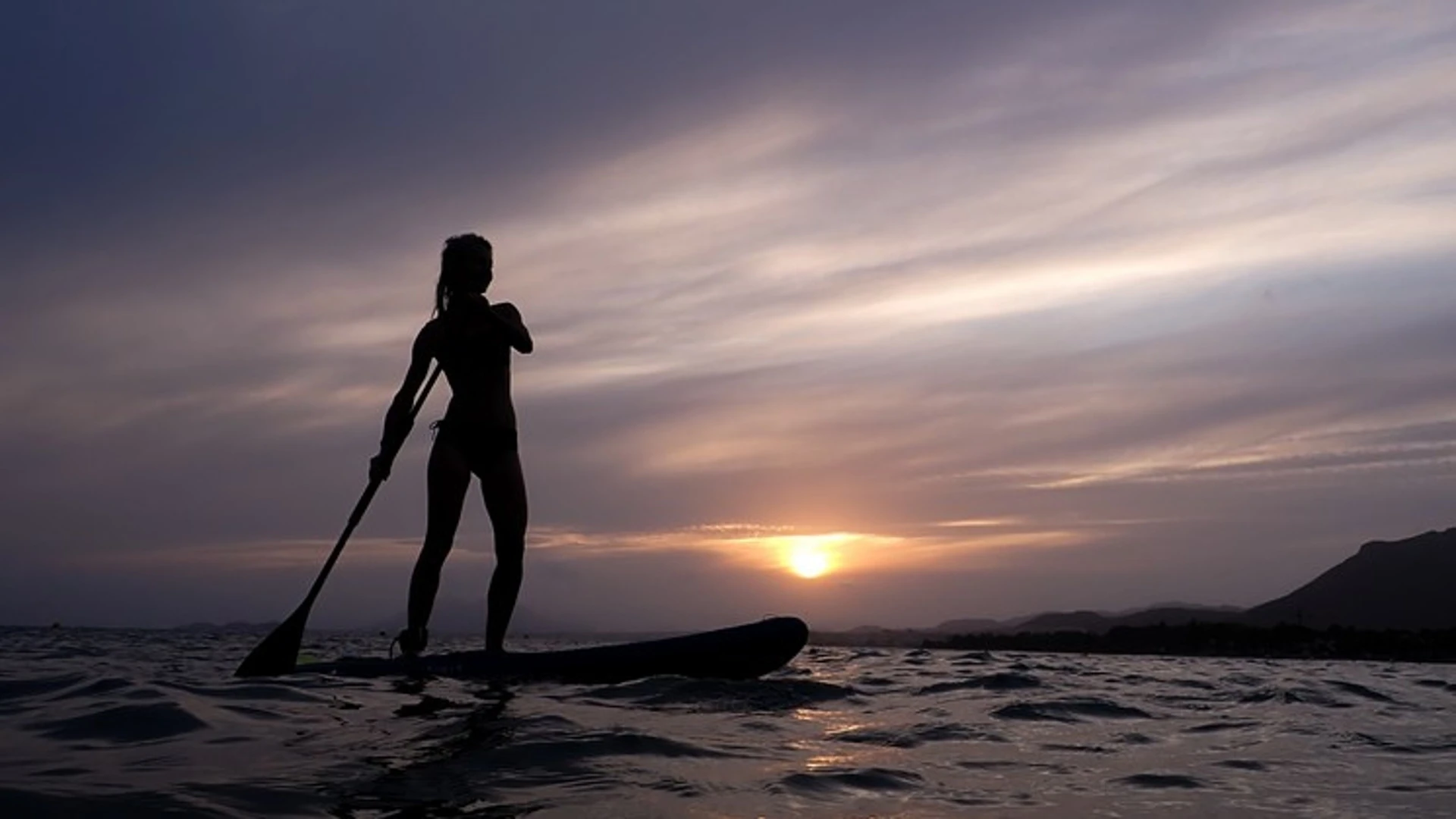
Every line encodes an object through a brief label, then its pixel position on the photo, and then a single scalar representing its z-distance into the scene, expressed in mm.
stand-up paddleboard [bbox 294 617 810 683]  7723
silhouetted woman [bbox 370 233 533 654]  8586
